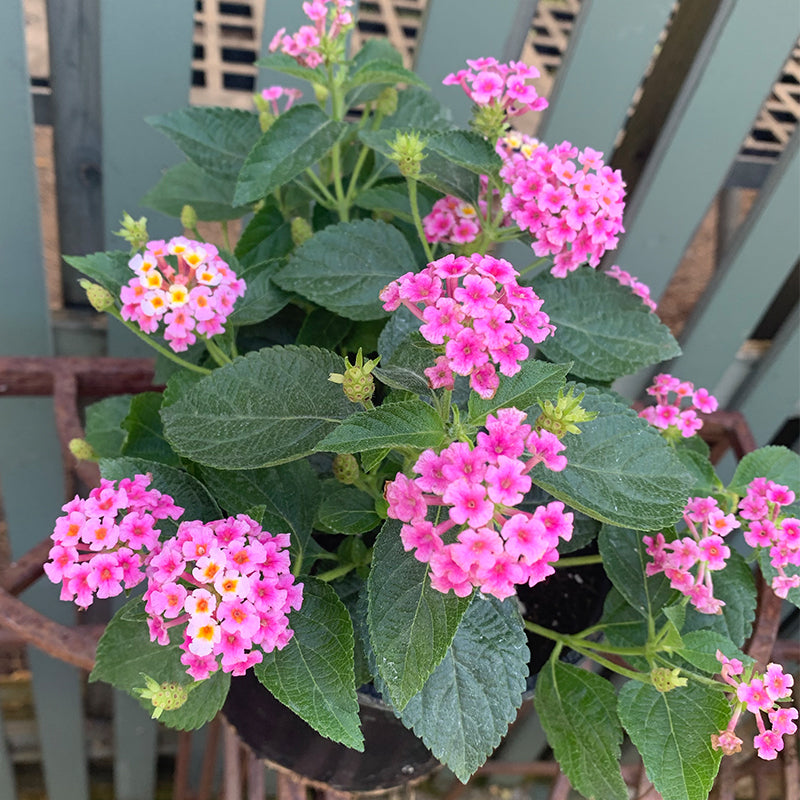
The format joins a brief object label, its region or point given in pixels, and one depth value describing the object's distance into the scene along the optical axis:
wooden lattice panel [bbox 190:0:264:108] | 1.17
